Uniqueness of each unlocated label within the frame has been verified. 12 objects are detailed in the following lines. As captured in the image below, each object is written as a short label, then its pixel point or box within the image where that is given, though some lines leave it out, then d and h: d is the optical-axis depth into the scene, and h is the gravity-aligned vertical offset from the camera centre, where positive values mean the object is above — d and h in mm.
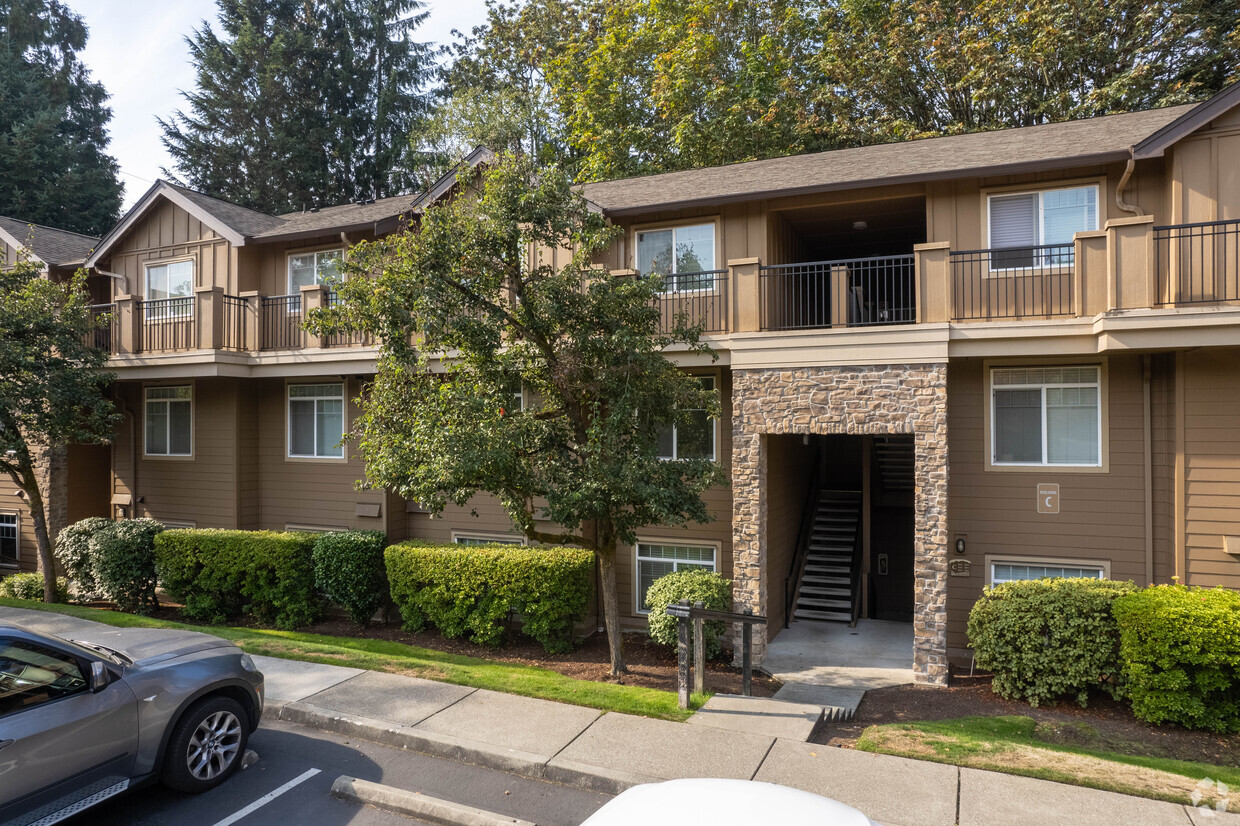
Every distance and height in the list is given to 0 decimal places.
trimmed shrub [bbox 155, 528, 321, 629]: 12664 -2746
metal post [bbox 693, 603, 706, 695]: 8275 -2832
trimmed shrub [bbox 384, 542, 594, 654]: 10883 -2604
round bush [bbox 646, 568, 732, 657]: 10453 -2624
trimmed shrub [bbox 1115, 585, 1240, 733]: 7770 -2658
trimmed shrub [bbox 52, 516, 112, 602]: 14031 -2581
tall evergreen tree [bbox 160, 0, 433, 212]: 30719 +13949
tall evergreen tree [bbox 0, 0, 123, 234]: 27562 +12024
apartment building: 9539 +817
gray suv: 4711 -2157
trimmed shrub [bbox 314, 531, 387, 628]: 12461 -2604
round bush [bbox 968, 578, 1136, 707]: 8672 -2764
